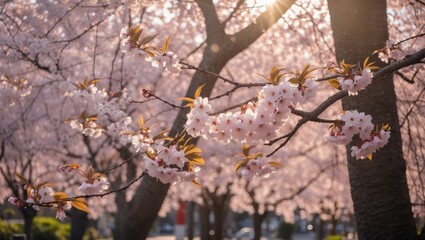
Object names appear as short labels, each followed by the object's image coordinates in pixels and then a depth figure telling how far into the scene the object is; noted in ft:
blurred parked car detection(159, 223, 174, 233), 212.64
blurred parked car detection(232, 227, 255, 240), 157.69
